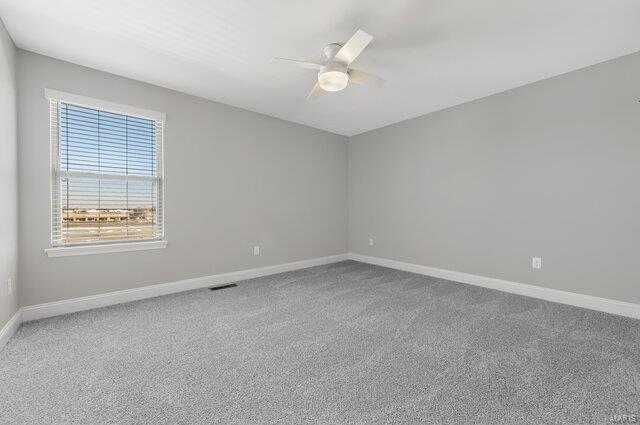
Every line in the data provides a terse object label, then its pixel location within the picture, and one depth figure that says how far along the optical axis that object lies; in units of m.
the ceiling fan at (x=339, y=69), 2.15
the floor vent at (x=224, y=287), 3.54
